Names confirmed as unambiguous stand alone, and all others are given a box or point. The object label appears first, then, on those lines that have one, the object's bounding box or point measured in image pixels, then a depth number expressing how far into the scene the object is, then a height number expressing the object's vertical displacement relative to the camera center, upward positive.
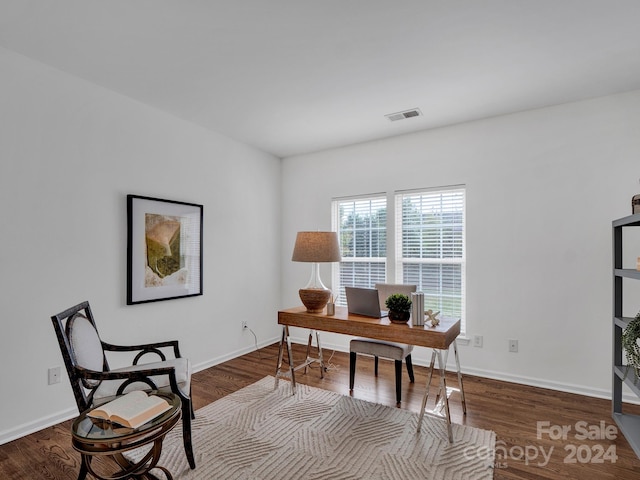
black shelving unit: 2.24 -0.78
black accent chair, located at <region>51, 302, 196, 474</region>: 1.89 -0.77
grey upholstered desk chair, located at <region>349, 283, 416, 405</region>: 2.86 -0.91
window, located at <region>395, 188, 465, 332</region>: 3.72 -0.04
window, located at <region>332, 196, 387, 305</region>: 4.22 +0.01
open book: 1.62 -0.82
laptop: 2.74 -0.49
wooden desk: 2.29 -0.65
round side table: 1.54 -0.90
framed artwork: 3.10 -0.09
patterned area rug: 2.01 -1.34
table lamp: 2.98 -0.11
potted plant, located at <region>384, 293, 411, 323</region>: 2.56 -0.49
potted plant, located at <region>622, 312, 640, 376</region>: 2.04 -0.60
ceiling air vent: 3.36 +1.26
